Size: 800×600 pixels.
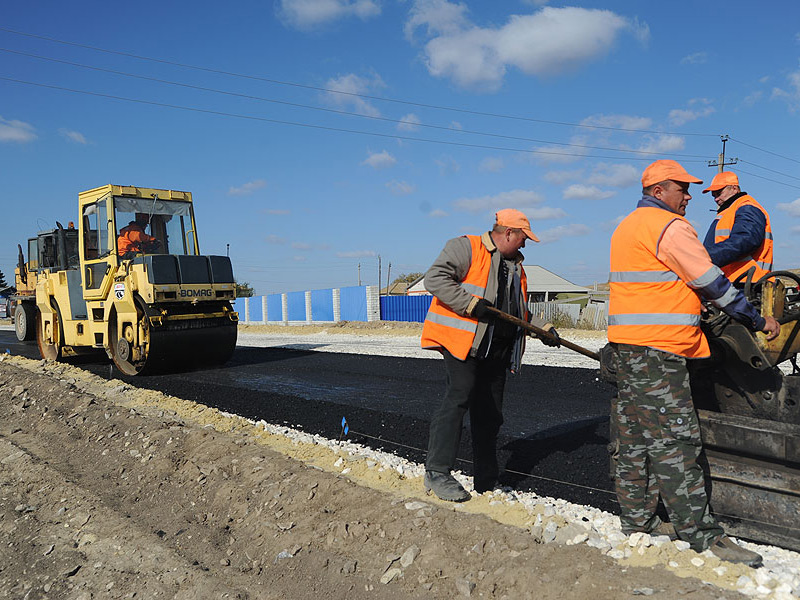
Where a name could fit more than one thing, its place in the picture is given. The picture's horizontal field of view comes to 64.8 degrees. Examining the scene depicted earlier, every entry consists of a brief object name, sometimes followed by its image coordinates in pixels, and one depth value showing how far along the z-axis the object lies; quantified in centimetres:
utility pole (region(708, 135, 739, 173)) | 3141
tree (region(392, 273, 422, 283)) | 7899
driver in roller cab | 1076
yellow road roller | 1012
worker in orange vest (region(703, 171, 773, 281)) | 409
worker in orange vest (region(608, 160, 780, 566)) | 299
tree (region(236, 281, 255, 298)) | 5800
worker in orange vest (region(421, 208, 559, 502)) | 378
